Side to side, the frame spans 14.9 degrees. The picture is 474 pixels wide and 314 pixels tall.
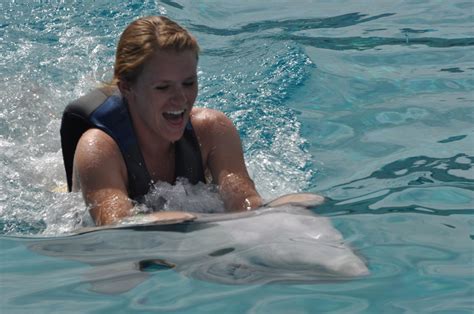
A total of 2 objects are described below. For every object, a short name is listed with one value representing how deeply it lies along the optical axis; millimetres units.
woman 7956
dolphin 6801
